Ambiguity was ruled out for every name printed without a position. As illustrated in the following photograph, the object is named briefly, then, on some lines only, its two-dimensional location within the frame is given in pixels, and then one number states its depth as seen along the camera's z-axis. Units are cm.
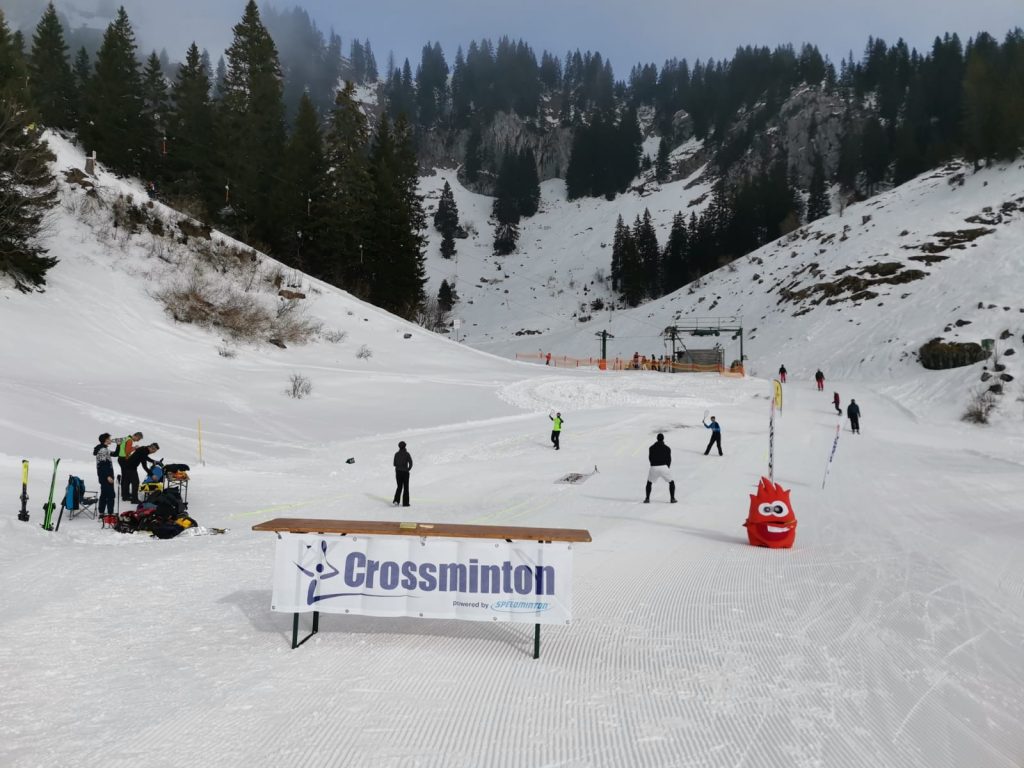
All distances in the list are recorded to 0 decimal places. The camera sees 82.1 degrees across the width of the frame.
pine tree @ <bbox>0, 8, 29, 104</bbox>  3153
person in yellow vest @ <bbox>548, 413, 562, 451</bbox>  1972
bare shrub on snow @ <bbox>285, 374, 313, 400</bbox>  2338
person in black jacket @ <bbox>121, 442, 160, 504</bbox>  1122
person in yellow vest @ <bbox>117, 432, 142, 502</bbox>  1124
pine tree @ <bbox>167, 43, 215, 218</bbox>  4709
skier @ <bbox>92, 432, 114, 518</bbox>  1024
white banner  501
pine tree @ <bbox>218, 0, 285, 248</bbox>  4681
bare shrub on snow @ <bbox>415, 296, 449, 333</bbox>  7326
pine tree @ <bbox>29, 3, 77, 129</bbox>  4634
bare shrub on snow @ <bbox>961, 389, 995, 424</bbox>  2589
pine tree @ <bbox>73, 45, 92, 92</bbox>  5136
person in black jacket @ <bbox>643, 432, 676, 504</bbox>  1270
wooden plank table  493
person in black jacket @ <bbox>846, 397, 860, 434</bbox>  2338
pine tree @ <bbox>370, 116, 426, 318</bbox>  4859
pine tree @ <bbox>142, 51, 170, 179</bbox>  4681
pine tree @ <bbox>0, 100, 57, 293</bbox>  2484
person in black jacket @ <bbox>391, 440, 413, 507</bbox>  1210
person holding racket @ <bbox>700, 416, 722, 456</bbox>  1889
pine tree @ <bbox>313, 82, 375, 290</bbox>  4634
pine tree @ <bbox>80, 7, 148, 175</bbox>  4322
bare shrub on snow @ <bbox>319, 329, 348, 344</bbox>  3372
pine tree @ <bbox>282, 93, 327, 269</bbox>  4684
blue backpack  997
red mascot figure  899
